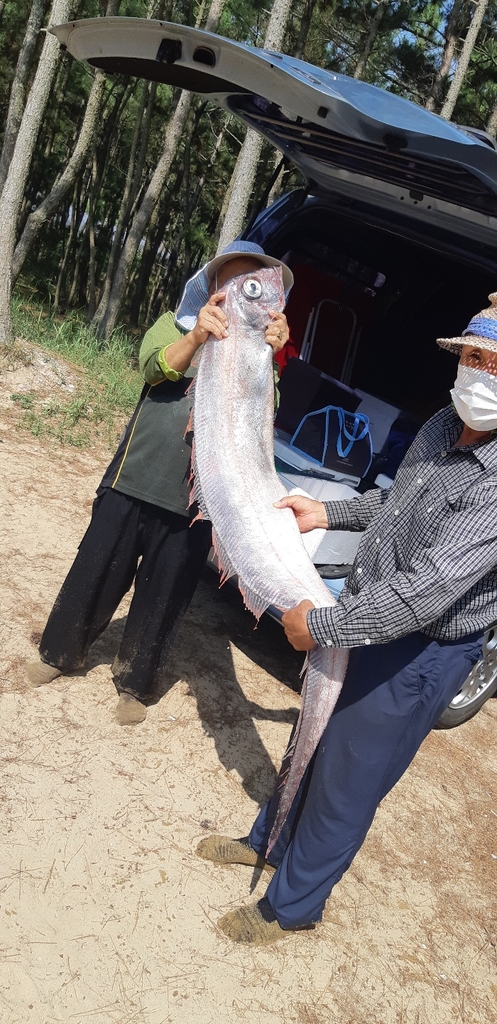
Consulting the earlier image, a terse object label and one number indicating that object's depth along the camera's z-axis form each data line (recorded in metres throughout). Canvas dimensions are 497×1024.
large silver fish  2.42
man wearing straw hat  2.03
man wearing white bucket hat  3.05
